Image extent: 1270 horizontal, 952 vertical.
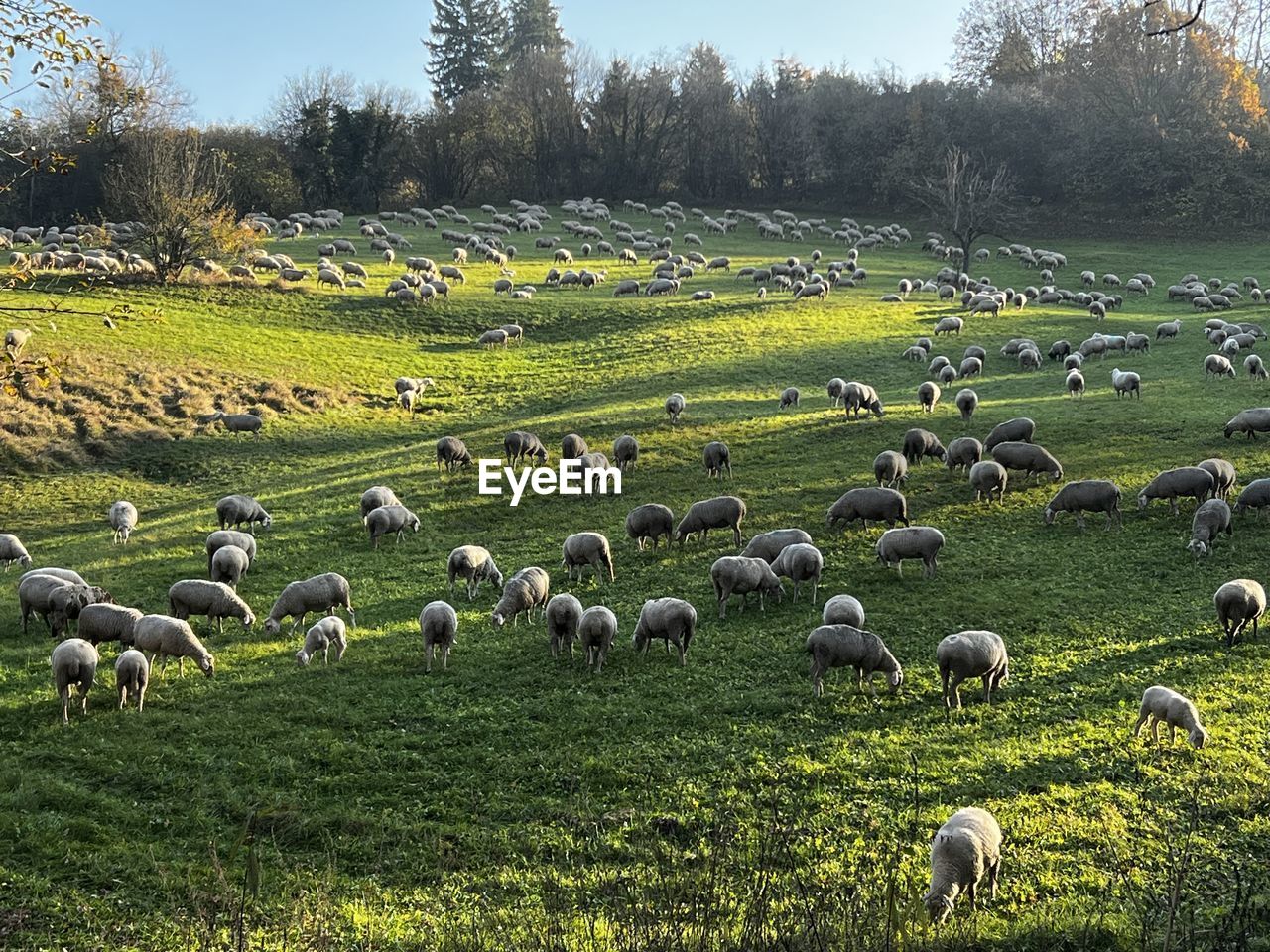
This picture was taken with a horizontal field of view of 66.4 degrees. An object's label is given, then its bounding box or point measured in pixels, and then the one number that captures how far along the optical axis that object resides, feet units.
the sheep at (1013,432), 90.33
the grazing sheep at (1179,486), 73.15
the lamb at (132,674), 47.42
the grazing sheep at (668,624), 53.72
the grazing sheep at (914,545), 65.41
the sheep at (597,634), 53.11
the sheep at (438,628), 53.83
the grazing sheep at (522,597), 61.16
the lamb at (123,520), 78.02
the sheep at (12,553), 71.31
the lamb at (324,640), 54.24
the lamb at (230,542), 70.38
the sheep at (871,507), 73.10
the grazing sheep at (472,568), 66.80
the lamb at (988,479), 79.25
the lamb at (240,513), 78.79
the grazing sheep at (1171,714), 41.98
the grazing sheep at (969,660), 47.06
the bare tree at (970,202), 204.54
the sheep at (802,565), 62.13
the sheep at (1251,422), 86.53
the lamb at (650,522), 74.18
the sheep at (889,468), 81.66
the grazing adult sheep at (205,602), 58.90
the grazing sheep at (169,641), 51.60
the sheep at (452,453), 95.09
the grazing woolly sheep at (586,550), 67.67
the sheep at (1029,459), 82.28
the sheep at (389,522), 76.84
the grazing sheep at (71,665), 45.98
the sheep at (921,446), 88.84
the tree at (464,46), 379.76
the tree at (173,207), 150.71
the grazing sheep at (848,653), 48.37
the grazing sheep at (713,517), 74.08
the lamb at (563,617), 55.06
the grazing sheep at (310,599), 59.88
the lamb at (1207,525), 65.87
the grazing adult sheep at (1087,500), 72.74
